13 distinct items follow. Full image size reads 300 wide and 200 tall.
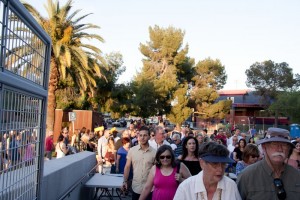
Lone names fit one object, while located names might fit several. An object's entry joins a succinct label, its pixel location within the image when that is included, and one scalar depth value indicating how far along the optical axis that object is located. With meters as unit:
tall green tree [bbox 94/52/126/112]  29.61
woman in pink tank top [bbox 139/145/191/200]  3.67
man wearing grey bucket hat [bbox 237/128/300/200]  2.56
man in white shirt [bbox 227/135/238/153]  9.64
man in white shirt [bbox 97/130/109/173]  9.58
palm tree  14.91
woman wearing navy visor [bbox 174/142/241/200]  2.45
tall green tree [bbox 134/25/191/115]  33.46
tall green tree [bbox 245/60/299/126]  42.49
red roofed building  41.80
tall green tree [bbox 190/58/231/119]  37.33
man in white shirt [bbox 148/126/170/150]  6.70
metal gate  1.84
